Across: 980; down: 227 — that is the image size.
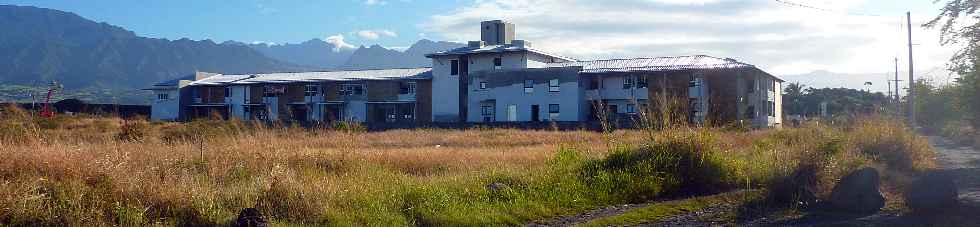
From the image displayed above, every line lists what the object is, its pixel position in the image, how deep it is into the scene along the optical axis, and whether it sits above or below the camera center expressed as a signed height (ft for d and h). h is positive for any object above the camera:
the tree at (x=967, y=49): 65.72 +5.78
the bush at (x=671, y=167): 38.42 -2.51
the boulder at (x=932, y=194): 31.78 -3.01
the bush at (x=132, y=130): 65.16 -1.08
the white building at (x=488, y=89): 156.76 +6.42
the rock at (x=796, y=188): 34.68 -3.04
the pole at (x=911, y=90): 104.14 +3.76
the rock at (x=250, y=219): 25.76 -3.25
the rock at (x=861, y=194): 32.99 -3.13
